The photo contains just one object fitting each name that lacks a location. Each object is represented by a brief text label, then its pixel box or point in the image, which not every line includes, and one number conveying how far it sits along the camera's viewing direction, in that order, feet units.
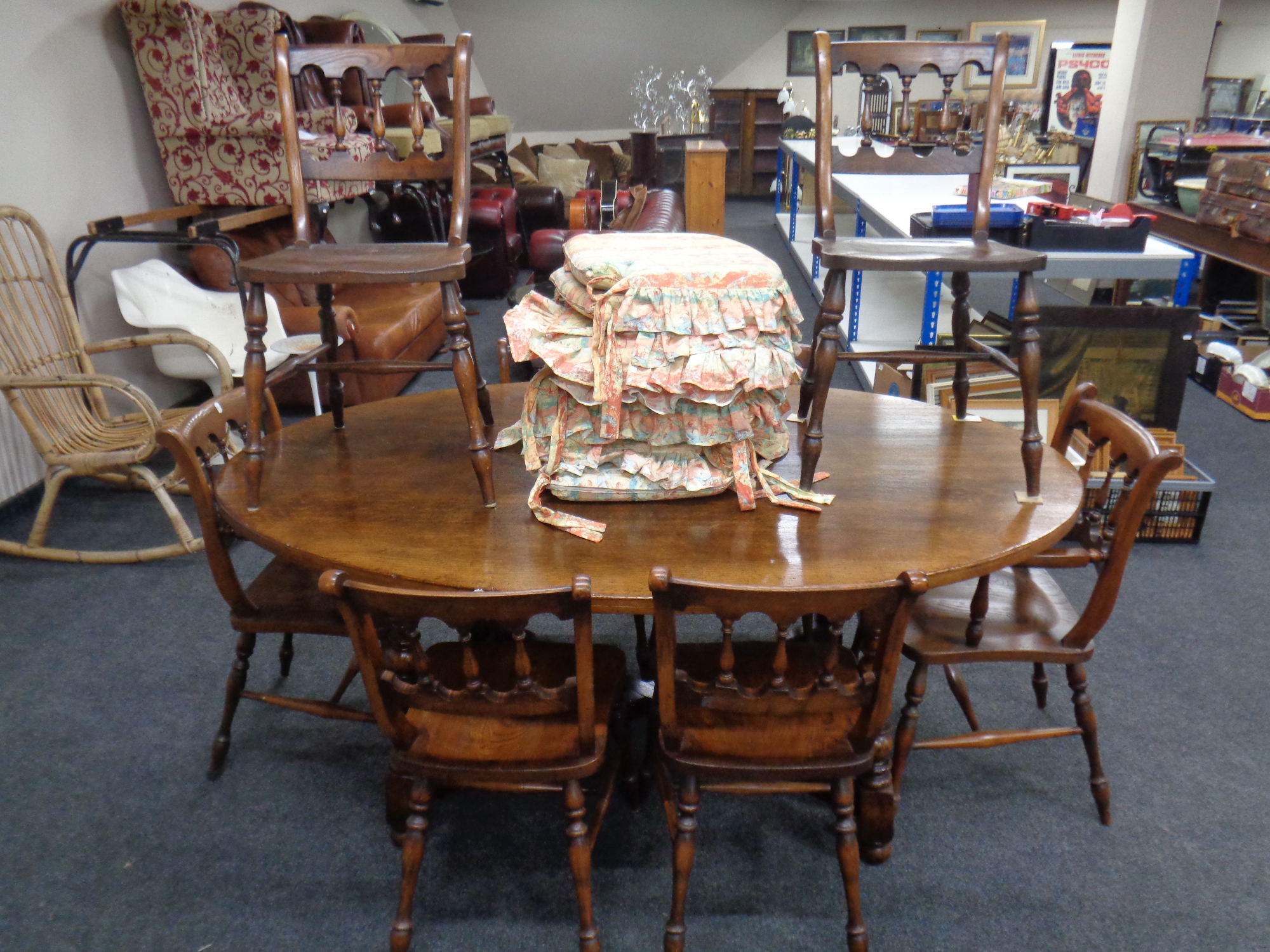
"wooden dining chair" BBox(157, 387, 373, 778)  5.33
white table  10.18
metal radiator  10.06
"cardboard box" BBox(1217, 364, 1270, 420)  12.40
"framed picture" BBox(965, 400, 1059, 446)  9.73
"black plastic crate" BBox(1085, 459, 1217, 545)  9.02
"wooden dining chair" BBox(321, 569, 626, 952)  3.84
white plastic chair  10.81
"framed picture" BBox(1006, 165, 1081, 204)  17.40
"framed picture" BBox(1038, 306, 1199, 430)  9.59
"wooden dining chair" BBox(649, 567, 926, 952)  3.80
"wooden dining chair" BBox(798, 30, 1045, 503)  4.93
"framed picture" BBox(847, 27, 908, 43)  33.45
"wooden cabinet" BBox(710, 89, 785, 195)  34.09
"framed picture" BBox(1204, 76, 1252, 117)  28.96
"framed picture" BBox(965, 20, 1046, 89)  32.78
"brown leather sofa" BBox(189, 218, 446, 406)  11.96
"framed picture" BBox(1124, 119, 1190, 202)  16.20
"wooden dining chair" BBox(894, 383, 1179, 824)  5.02
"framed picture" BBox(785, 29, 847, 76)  33.53
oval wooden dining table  4.37
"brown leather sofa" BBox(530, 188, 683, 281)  13.60
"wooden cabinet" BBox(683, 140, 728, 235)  19.22
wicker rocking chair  9.00
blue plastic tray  10.24
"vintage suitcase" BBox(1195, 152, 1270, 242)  13.01
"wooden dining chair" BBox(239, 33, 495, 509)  4.91
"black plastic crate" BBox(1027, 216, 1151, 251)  10.26
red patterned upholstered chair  11.69
